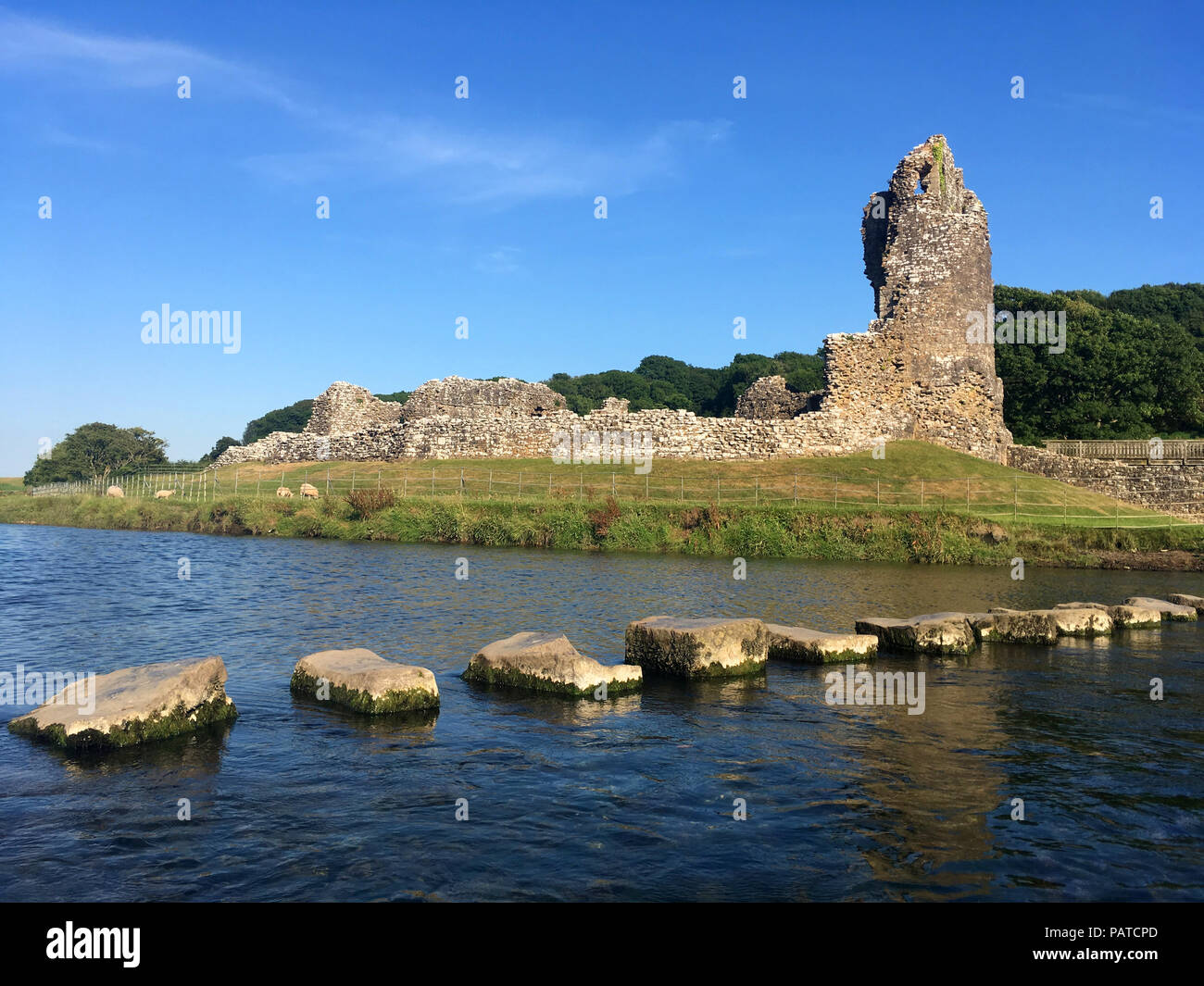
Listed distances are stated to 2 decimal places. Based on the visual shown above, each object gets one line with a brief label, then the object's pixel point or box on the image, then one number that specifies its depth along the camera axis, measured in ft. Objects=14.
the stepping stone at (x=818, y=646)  43.42
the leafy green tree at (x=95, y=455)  273.13
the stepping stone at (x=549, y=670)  35.86
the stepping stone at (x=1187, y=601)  61.62
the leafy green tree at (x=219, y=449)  254.88
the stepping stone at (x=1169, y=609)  58.34
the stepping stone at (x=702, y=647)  39.24
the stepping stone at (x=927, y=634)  46.29
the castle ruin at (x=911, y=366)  135.03
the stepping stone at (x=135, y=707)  27.55
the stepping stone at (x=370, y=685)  32.48
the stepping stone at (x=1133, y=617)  56.13
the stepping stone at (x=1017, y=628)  50.31
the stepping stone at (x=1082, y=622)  53.03
